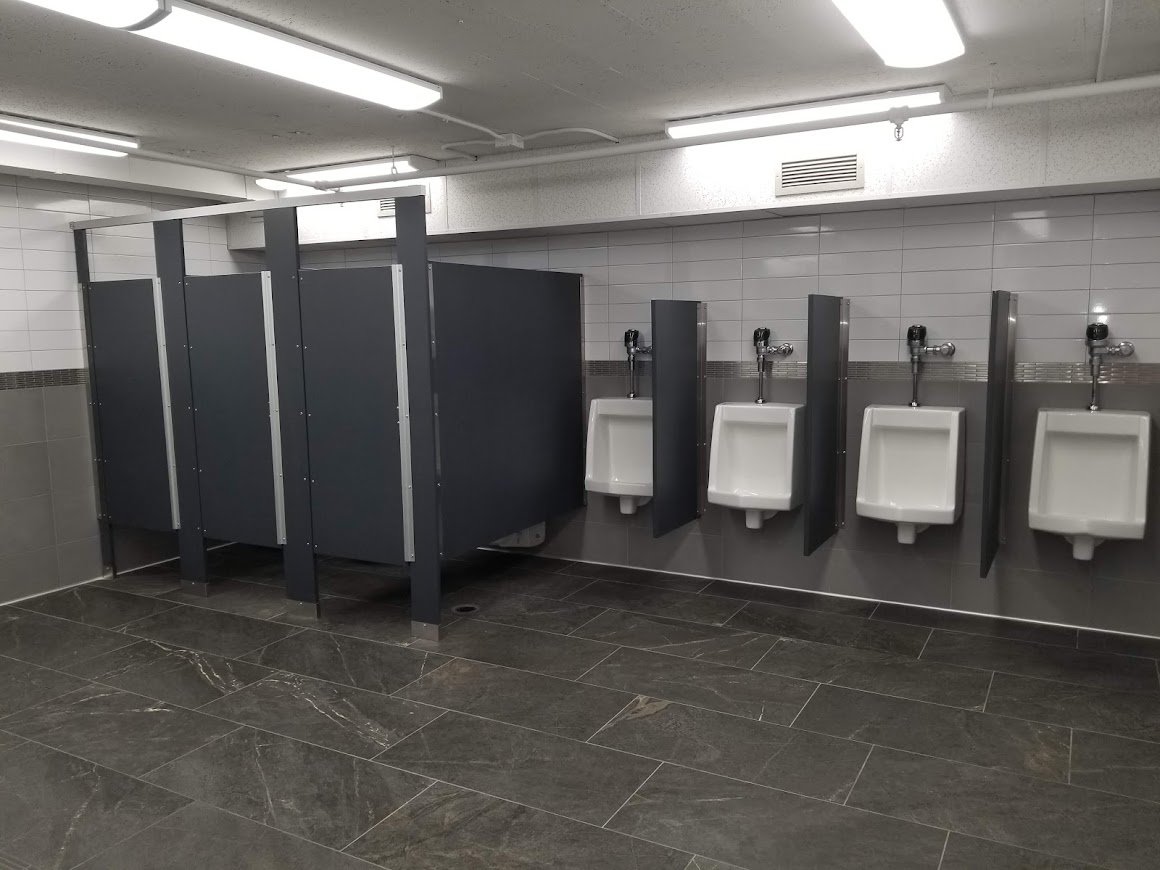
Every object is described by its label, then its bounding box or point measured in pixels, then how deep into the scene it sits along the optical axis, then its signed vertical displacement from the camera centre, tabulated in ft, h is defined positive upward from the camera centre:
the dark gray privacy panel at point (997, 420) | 11.98 -1.34
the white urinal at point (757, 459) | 14.51 -2.17
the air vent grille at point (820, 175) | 13.39 +2.39
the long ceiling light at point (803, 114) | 12.31 +3.23
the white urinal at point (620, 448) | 16.34 -2.13
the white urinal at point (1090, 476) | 12.16 -2.18
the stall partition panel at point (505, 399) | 13.62 -1.05
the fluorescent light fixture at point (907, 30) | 8.91 +3.19
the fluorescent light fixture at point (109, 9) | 8.05 +3.11
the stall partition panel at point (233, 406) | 14.69 -1.06
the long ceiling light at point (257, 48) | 8.21 +3.26
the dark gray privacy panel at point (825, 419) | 13.35 -1.42
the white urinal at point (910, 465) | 13.35 -2.15
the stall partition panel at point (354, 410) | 13.30 -1.07
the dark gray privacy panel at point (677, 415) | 14.26 -1.37
